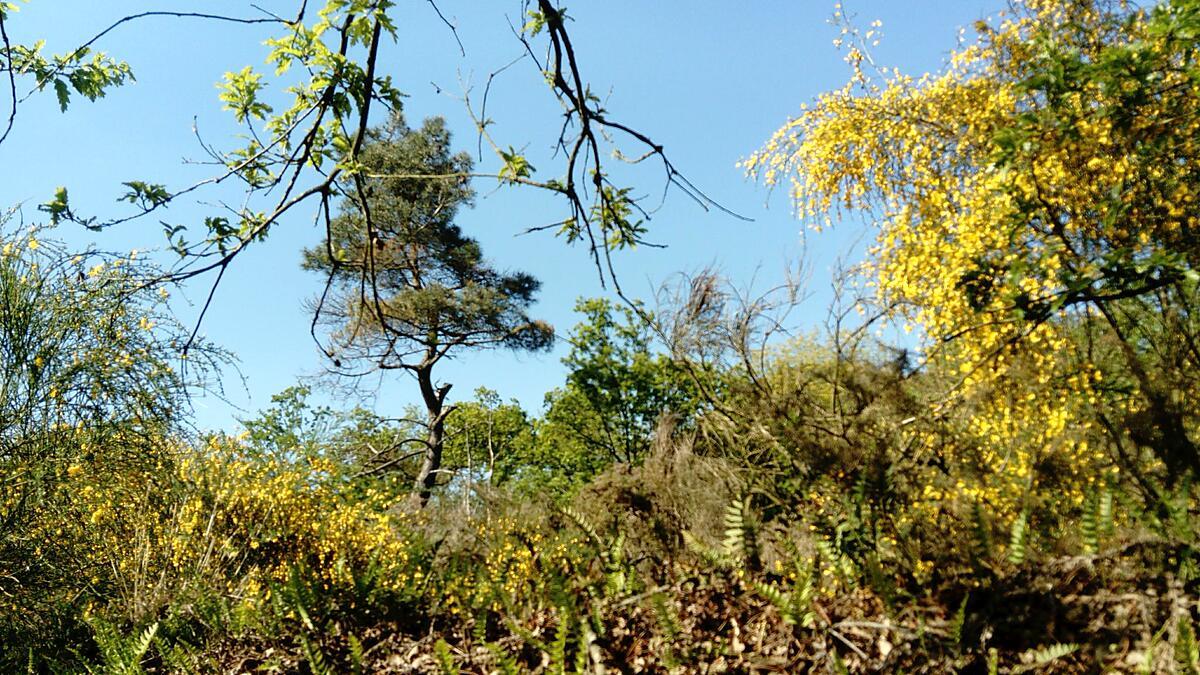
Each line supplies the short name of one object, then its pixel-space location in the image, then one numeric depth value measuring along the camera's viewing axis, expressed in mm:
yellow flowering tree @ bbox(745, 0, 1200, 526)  3252
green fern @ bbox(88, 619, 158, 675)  2672
